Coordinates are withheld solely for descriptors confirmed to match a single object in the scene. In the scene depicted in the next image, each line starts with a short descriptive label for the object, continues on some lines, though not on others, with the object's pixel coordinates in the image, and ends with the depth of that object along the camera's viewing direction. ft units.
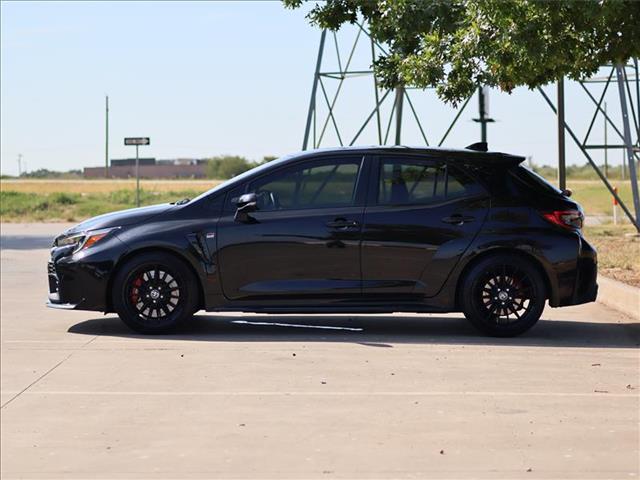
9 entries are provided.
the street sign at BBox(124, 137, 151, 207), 110.83
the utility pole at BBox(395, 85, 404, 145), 79.51
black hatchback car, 38.27
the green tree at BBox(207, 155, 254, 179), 397.80
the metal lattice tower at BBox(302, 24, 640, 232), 73.26
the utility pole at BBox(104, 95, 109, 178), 356.79
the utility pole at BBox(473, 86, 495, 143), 88.89
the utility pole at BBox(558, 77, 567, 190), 74.49
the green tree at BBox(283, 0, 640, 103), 40.75
